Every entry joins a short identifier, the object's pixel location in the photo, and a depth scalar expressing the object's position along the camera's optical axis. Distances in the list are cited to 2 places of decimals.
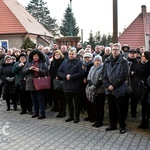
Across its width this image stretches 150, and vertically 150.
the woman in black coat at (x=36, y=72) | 8.16
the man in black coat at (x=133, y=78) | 7.44
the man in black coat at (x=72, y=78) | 7.53
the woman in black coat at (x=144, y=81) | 6.73
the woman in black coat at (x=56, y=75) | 8.30
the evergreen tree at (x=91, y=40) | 38.35
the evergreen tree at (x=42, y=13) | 73.81
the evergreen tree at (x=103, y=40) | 40.81
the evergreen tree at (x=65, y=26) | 57.25
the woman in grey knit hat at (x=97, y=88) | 7.12
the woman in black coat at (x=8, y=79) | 9.16
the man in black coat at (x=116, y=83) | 6.53
